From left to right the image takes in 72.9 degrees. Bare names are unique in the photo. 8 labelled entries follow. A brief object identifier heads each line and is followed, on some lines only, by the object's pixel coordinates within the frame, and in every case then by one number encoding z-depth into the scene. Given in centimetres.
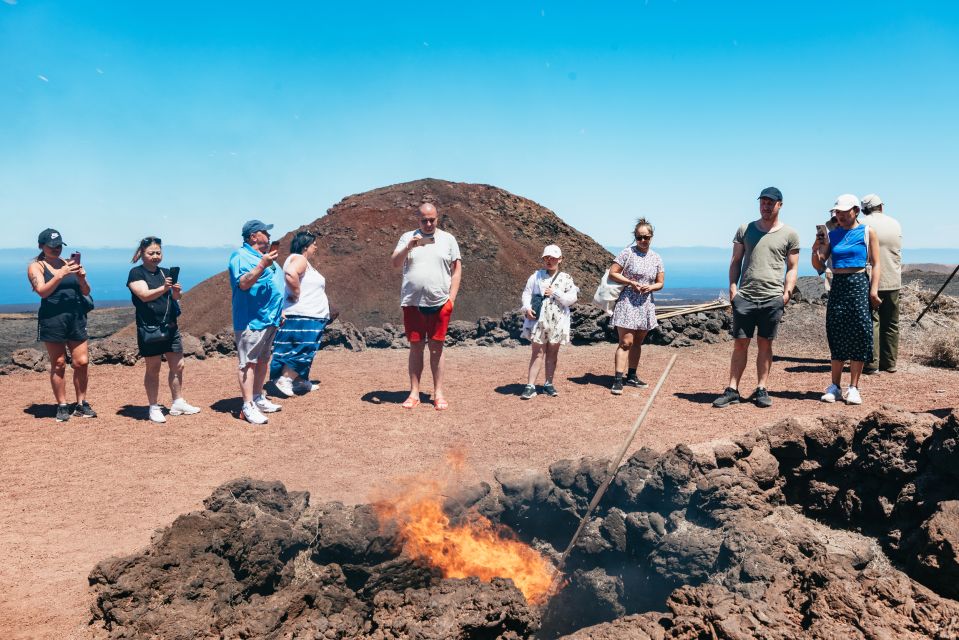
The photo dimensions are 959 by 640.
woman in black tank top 682
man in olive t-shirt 683
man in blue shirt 682
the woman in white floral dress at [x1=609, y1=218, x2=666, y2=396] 805
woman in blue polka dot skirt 684
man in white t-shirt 713
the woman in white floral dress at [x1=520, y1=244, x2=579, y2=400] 787
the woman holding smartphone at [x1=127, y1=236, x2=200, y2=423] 691
